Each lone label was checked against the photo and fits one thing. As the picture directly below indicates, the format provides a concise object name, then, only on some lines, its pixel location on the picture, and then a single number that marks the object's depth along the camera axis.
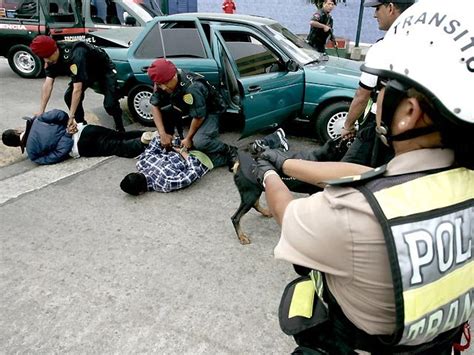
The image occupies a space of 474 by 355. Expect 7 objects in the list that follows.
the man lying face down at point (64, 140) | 4.64
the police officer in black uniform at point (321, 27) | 7.77
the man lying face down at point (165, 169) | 4.01
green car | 4.87
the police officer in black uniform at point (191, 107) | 4.23
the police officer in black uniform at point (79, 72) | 4.95
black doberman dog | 1.63
